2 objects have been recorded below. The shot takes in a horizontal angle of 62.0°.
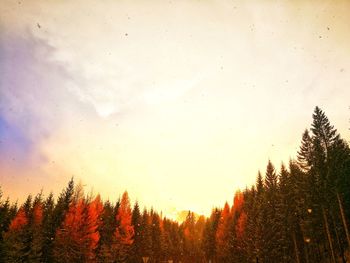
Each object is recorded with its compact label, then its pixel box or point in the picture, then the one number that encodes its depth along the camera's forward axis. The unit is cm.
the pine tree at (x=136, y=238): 6819
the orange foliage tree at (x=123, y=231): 5719
